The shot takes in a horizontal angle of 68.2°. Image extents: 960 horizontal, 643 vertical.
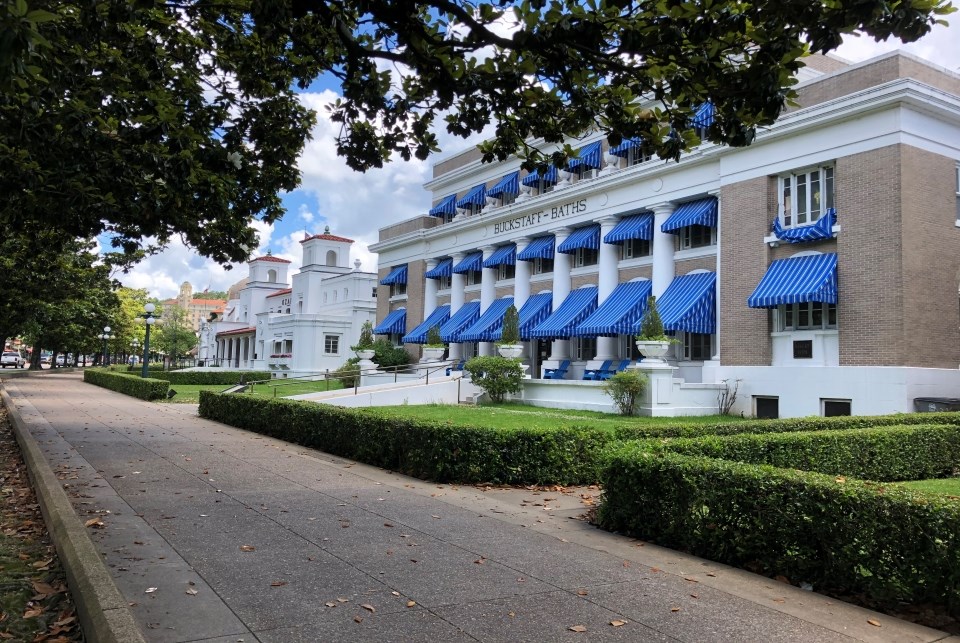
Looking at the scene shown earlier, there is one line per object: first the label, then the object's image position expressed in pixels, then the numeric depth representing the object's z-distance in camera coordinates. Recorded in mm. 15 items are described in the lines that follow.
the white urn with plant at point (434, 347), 32188
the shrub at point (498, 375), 25062
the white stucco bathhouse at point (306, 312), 50938
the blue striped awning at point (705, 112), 20609
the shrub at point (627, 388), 19984
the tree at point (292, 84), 5211
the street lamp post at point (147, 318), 33316
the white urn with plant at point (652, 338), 20375
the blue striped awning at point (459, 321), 34312
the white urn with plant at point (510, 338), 26141
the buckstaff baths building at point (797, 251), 18094
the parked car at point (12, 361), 88562
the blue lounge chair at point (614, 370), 24931
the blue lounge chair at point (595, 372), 25522
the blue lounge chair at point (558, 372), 28569
